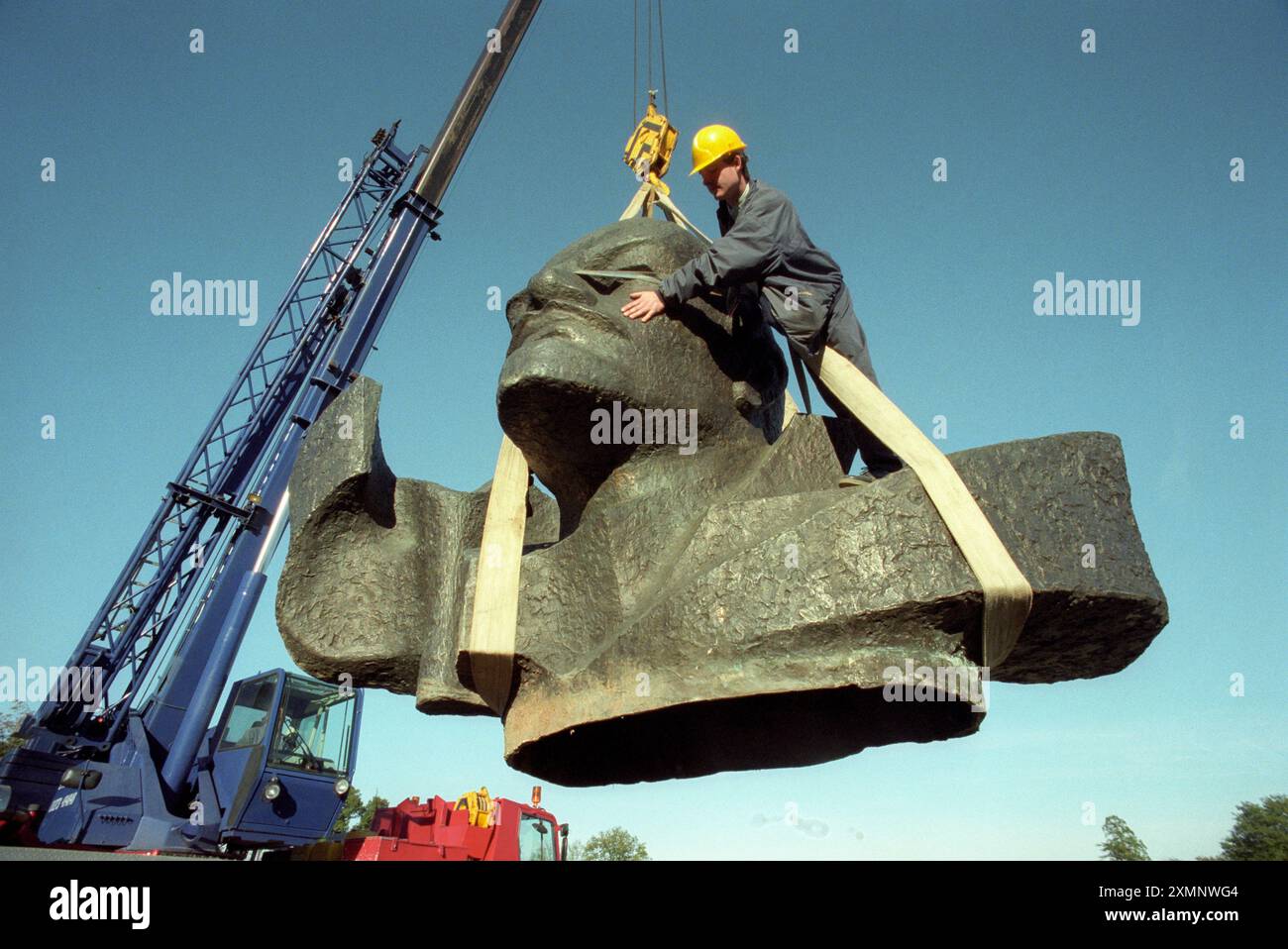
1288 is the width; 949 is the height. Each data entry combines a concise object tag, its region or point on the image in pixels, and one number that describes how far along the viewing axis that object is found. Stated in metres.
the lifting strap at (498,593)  3.04
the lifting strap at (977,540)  2.56
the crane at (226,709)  10.17
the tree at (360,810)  29.55
